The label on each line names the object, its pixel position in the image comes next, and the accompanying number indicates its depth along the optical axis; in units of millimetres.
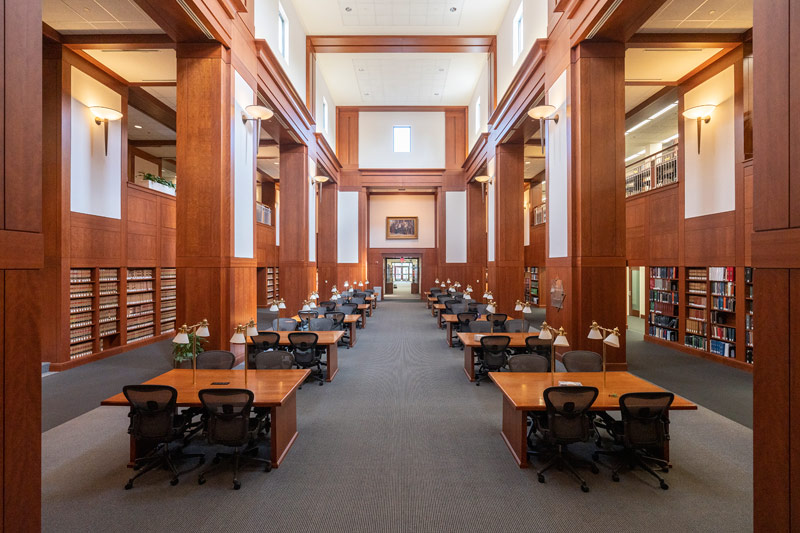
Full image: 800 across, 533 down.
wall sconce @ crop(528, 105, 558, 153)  7875
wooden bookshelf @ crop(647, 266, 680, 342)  10250
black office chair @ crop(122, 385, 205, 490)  3850
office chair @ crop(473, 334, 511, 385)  6676
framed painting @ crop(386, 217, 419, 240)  23734
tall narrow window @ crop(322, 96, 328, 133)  17089
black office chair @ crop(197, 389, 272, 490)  3807
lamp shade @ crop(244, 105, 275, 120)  7706
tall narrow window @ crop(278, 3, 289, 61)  10992
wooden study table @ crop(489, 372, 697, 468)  4043
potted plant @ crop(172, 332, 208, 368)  7031
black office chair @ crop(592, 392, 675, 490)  3801
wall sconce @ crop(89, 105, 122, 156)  8387
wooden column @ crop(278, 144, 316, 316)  13055
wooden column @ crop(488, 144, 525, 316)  12992
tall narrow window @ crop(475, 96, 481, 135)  17328
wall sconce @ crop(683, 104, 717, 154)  8789
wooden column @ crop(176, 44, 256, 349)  6914
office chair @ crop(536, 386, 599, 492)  3801
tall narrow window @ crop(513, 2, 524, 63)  11328
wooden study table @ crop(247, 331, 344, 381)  7123
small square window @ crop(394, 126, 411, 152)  20844
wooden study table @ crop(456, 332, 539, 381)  6997
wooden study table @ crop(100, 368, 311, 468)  4107
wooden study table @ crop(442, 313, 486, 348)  10344
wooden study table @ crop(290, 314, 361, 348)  10273
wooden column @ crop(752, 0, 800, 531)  2312
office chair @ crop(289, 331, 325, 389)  6863
